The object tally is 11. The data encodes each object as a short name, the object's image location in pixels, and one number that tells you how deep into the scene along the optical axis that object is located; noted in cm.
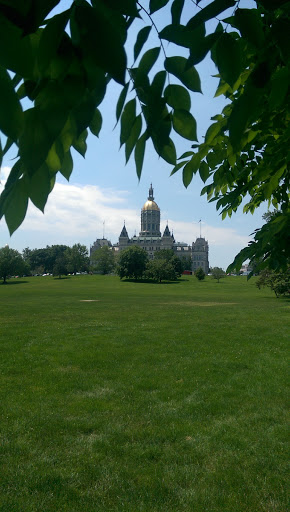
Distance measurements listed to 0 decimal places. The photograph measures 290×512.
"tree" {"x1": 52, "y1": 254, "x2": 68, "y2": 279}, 10856
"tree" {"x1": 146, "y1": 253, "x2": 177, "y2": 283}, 9069
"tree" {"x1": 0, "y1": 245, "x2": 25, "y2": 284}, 8225
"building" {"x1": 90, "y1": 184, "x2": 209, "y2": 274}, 18925
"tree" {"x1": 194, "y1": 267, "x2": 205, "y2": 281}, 9576
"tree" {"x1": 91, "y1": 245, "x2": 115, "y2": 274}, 13575
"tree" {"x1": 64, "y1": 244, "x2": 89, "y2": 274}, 11704
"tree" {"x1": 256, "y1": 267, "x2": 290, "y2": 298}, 3899
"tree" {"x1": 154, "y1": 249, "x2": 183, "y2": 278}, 9880
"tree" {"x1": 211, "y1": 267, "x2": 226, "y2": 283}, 9139
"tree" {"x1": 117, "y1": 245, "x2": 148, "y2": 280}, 9469
